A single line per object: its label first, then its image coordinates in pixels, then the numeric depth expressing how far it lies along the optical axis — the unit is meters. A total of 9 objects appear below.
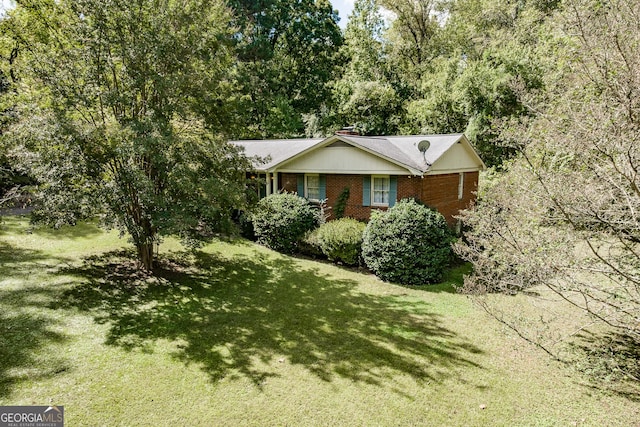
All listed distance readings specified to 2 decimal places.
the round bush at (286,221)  14.99
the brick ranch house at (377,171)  14.88
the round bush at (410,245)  12.09
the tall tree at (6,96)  9.42
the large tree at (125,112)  8.91
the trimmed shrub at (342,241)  13.54
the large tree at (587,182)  4.71
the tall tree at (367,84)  28.11
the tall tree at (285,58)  30.62
